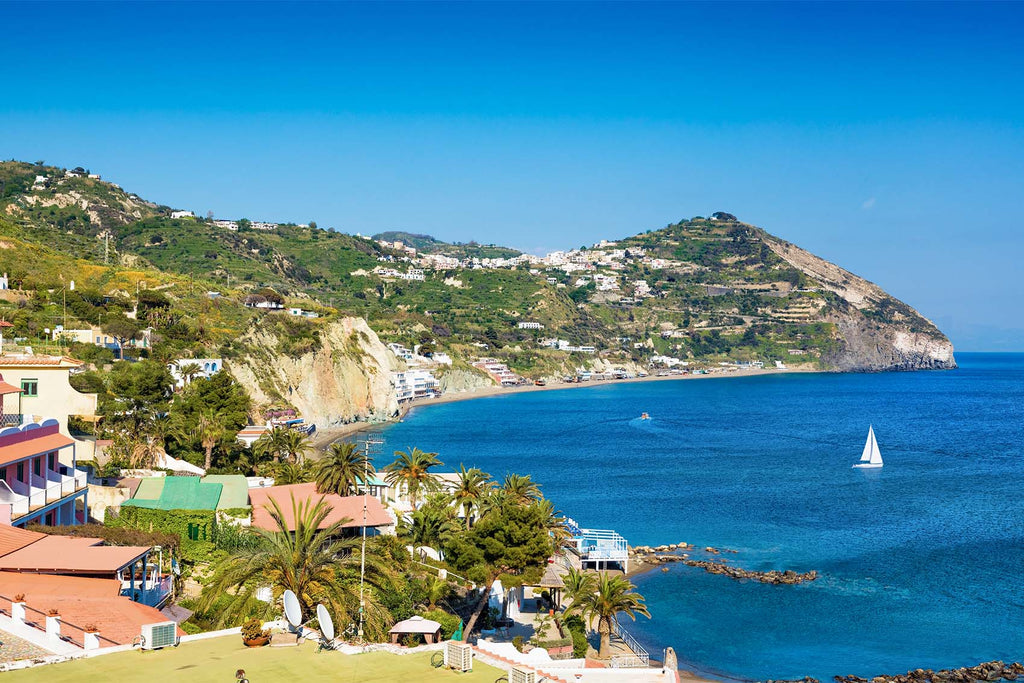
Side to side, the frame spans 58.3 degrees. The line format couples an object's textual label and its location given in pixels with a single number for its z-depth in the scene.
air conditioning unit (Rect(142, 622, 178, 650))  17.06
